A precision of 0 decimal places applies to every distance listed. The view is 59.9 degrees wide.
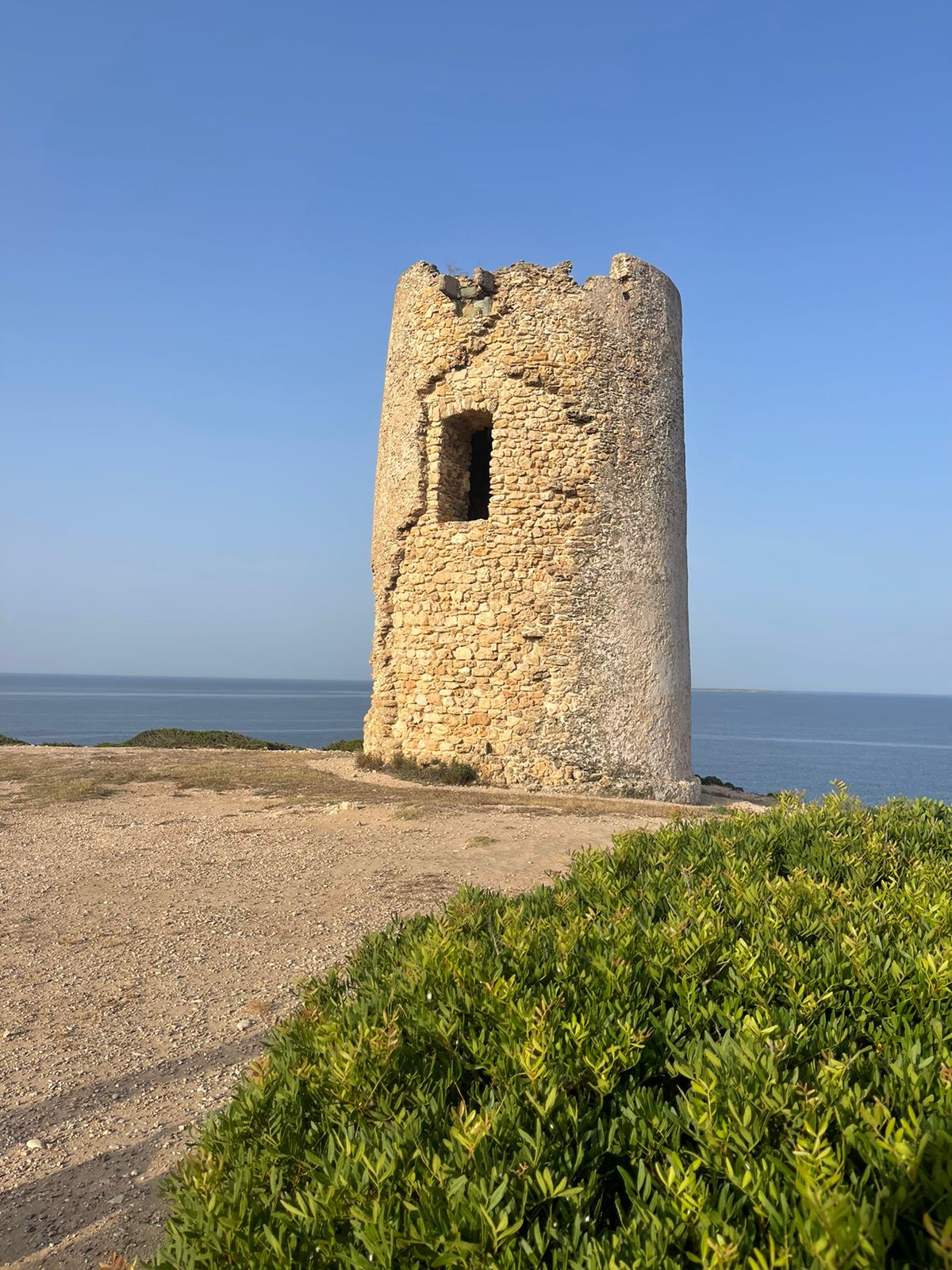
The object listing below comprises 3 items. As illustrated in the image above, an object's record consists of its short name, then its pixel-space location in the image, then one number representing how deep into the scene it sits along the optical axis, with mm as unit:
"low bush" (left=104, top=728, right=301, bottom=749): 17562
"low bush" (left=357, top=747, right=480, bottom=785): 11320
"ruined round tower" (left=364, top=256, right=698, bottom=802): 11289
